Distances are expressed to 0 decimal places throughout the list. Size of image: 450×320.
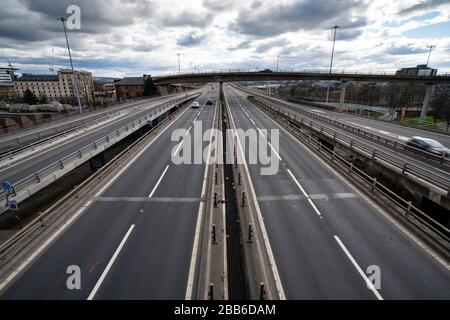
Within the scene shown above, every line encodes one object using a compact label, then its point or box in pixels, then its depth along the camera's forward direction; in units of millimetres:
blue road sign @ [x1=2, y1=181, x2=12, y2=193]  11891
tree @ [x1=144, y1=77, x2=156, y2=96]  101688
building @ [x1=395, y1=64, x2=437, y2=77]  60038
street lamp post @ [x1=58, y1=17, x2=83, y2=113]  39219
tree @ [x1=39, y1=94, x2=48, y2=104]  94188
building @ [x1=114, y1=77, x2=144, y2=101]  117125
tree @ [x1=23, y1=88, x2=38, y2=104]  90719
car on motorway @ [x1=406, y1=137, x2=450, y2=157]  19859
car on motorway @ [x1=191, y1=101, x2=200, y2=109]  62706
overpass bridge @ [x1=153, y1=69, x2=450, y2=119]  57406
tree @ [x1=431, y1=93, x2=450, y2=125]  66431
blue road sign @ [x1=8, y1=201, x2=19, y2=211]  12206
